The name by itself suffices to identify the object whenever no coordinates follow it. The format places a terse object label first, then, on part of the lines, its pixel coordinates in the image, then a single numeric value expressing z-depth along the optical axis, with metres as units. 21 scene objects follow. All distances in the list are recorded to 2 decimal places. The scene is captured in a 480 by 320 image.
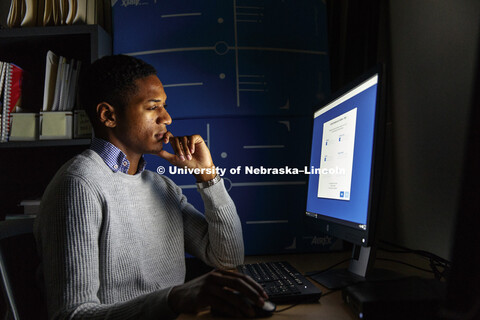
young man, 0.71
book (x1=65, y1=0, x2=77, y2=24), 1.41
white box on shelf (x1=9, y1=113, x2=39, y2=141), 1.39
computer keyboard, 0.72
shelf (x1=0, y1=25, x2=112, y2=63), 1.38
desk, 0.66
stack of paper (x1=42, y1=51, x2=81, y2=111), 1.40
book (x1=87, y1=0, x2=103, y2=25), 1.46
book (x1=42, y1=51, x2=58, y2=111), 1.40
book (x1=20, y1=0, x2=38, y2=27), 1.42
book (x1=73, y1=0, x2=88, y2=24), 1.42
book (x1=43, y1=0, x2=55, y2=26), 1.43
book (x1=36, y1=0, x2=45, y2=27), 1.45
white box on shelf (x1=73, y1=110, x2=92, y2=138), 1.39
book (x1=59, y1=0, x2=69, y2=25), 1.42
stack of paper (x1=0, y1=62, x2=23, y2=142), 1.39
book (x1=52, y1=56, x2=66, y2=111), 1.41
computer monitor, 0.77
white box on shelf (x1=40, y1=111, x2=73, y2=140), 1.38
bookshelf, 1.48
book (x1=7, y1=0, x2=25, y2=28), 1.43
